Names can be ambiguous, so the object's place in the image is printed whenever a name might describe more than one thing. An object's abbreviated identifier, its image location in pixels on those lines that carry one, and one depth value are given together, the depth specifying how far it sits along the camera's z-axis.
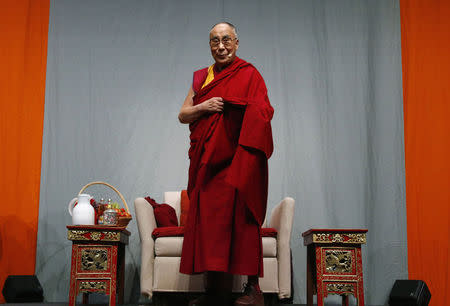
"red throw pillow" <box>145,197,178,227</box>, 3.16
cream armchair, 2.87
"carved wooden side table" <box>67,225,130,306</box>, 2.73
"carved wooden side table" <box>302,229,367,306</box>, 2.75
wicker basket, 3.03
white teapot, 3.00
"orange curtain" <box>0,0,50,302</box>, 3.56
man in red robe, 2.28
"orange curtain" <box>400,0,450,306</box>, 3.56
